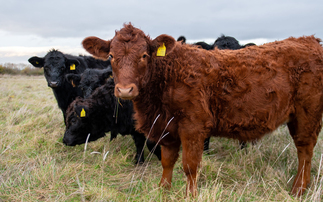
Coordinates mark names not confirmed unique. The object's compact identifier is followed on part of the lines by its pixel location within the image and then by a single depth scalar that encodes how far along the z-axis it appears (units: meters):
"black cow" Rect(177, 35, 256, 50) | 6.88
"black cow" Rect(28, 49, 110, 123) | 6.77
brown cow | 3.00
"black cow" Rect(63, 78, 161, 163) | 4.92
